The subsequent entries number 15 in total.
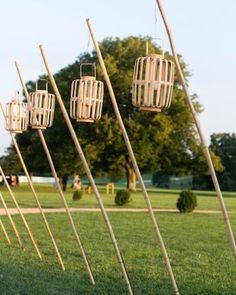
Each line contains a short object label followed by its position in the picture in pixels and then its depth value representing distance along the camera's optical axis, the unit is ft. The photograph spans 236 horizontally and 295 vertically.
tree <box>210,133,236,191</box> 249.75
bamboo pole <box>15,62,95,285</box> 32.30
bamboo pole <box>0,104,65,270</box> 32.94
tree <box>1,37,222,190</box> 157.17
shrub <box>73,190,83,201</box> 115.34
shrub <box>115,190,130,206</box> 100.89
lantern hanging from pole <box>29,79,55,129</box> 32.71
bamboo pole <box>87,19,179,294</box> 23.32
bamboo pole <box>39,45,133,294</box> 25.22
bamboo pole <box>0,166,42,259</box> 36.44
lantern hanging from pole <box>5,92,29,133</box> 36.29
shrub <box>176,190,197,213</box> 86.38
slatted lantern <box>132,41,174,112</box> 21.70
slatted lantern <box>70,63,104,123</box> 28.66
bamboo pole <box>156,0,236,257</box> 20.44
